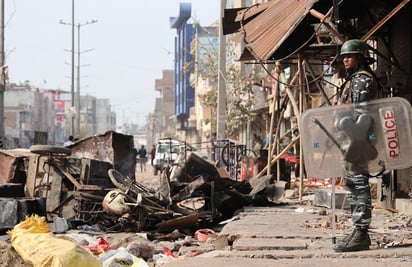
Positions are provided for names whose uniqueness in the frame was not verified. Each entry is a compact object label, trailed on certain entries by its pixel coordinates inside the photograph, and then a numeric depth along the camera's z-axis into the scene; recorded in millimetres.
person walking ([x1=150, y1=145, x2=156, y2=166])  40469
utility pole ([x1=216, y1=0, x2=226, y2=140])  22547
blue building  86875
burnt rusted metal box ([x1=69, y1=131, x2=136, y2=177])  14594
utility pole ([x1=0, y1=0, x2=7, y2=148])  26533
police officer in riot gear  5797
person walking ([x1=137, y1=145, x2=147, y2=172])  46375
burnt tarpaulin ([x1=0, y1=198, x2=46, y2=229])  9758
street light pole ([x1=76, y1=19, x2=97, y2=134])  69988
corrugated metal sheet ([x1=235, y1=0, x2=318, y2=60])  9484
